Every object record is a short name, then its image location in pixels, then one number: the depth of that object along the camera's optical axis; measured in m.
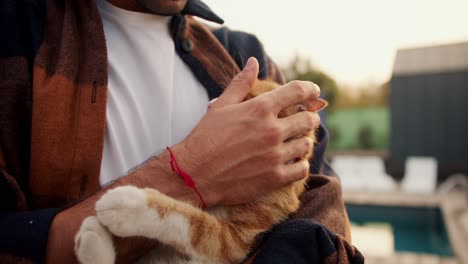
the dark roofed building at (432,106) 9.51
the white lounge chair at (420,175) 7.95
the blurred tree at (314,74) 11.24
